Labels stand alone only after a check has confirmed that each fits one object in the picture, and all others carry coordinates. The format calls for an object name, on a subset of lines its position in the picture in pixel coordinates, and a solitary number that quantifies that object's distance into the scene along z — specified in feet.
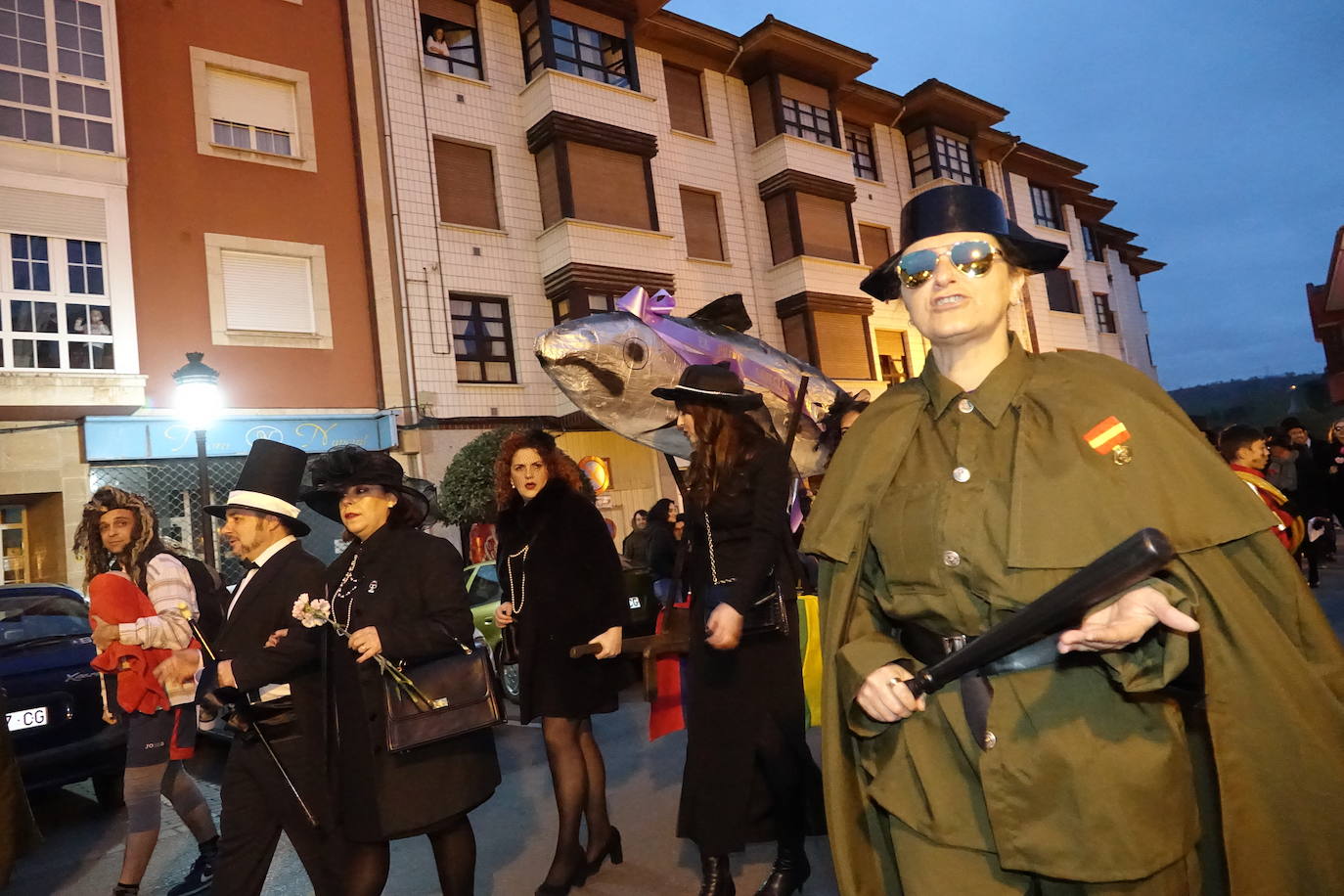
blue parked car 18.08
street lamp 32.63
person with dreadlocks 13.58
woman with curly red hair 12.96
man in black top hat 10.49
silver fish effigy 13.53
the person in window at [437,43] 56.34
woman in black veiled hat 9.74
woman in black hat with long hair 11.35
